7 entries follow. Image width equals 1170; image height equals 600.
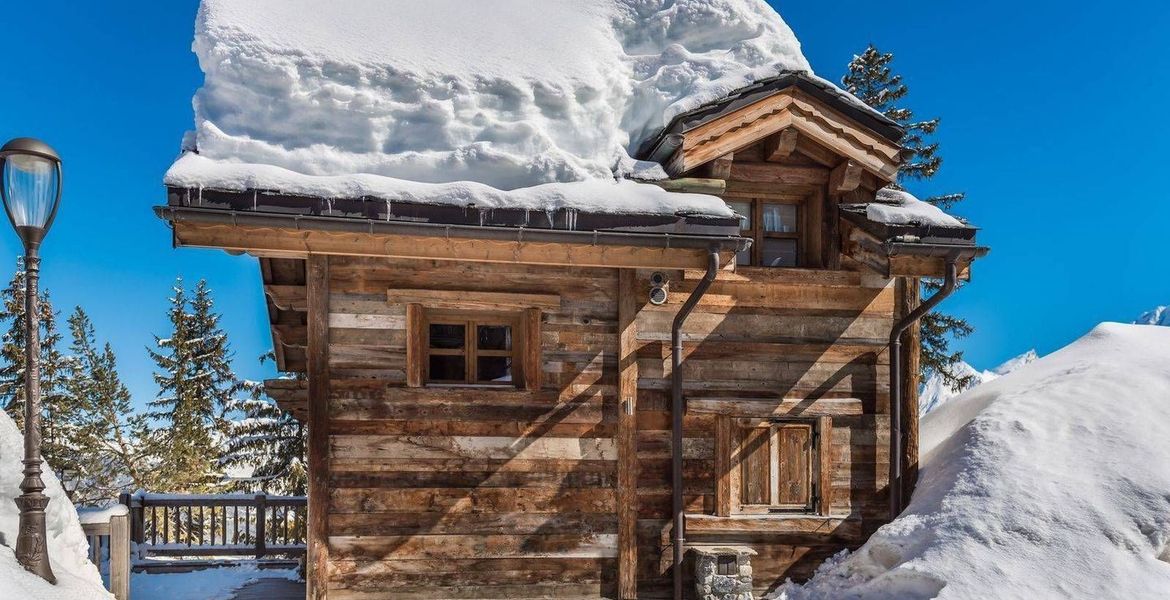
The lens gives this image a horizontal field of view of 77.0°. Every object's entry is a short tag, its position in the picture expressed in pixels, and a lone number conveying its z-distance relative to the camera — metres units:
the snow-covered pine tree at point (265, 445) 24.17
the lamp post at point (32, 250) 5.07
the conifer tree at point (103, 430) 26.12
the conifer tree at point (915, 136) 20.98
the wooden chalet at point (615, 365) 7.33
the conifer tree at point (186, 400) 24.89
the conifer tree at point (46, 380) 23.41
